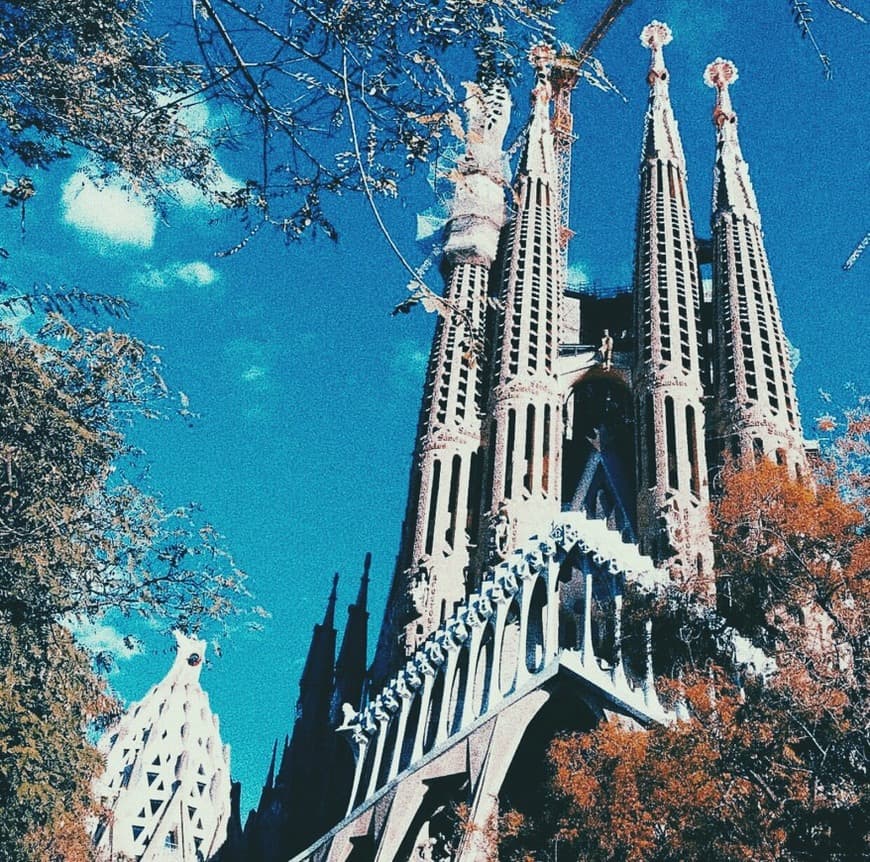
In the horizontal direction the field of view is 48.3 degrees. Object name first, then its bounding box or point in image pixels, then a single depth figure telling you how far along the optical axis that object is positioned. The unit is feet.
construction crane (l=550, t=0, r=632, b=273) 128.97
